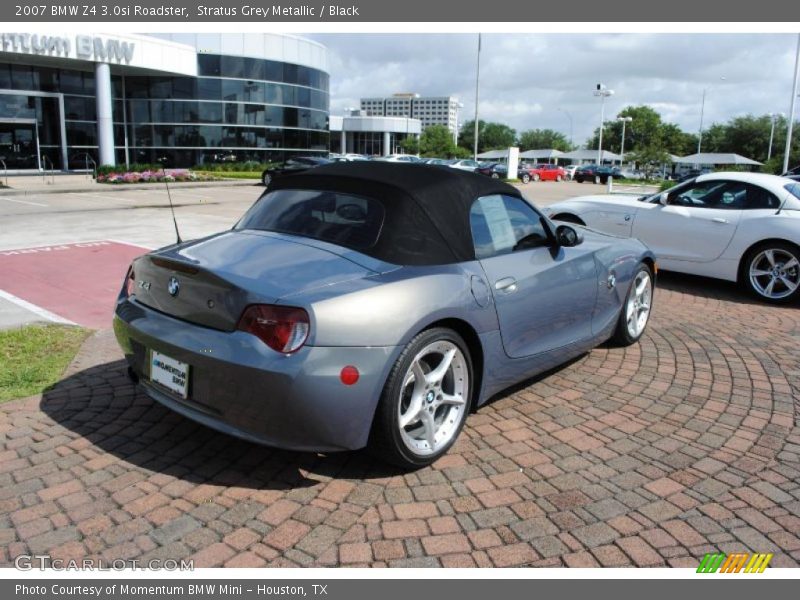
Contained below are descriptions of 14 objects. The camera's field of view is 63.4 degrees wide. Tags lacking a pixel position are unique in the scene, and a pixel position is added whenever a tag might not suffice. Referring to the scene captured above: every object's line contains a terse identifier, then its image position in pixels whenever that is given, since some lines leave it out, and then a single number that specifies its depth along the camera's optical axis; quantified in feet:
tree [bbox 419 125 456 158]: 286.05
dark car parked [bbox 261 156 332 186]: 98.97
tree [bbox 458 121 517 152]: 478.18
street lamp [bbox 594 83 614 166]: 162.20
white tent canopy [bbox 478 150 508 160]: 266.20
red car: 174.40
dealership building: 107.45
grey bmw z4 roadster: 9.79
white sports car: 25.79
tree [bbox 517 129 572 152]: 506.07
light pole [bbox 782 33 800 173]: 104.88
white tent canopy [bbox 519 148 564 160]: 293.02
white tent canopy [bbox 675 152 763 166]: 218.18
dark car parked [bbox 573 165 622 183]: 174.19
